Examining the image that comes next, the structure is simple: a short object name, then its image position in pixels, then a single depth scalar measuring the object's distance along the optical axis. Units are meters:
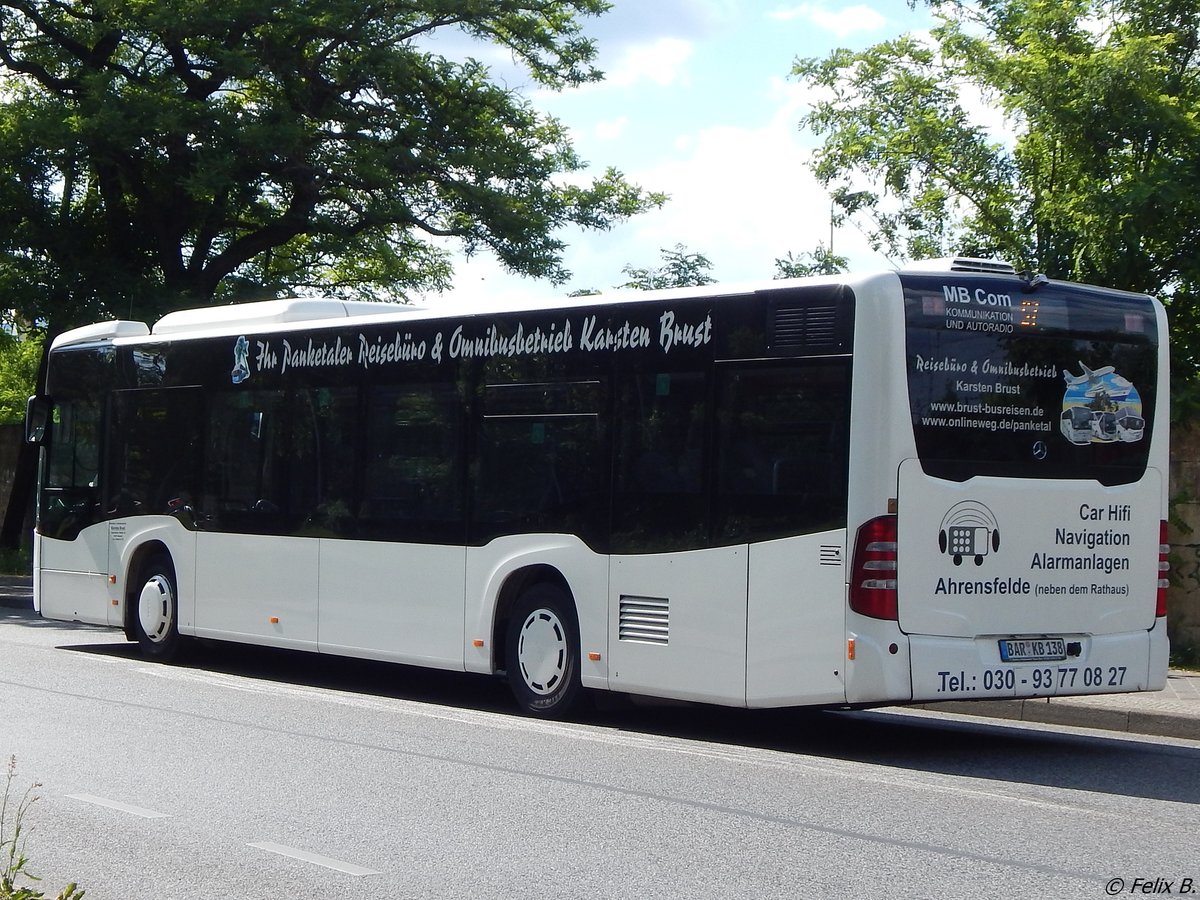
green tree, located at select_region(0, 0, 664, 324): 26.11
